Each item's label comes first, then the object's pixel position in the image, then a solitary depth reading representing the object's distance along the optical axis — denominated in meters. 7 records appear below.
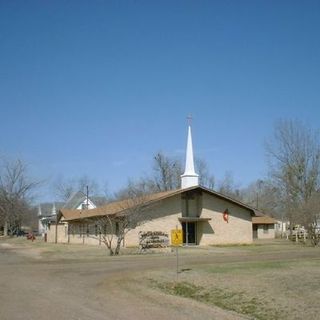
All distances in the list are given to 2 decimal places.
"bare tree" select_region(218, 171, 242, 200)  95.76
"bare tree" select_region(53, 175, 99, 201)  112.44
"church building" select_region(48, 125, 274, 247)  43.25
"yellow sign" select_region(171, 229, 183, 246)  18.84
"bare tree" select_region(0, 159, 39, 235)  83.06
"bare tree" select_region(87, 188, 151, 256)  38.64
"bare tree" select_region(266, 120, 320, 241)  54.09
